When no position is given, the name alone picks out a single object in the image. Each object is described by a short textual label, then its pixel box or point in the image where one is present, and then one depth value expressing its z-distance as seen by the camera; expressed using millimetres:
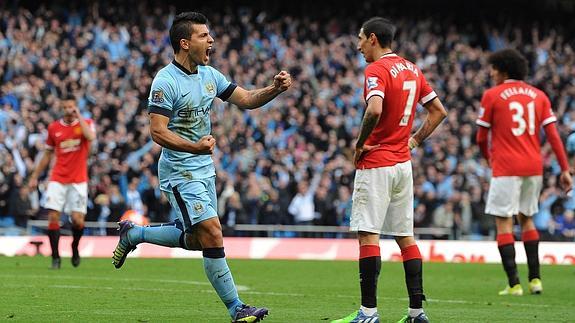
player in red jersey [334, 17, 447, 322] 18312
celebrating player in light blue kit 17703
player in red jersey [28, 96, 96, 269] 33719
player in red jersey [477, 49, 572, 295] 26609
